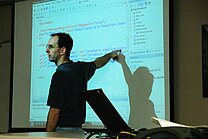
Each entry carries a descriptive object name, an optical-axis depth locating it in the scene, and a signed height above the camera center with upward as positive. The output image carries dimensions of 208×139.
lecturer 3.33 +0.00
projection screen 2.94 +0.24
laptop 1.64 -0.09
